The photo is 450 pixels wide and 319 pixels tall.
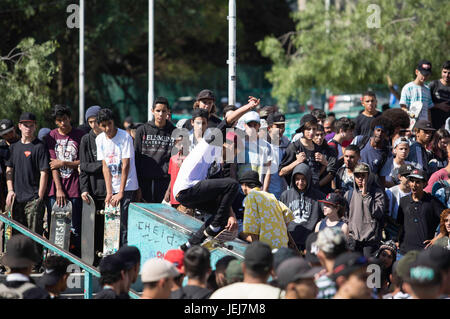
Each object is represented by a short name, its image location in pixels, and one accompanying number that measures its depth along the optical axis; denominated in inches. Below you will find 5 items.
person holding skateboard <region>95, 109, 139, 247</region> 768.9
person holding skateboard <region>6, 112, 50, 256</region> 782.5
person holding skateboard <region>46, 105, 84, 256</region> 788.0
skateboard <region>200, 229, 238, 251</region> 671.1
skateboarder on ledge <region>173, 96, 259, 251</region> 674.2
